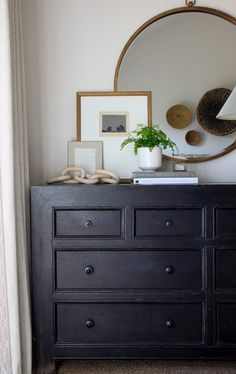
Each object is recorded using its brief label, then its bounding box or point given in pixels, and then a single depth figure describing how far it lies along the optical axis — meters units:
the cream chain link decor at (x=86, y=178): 2.27
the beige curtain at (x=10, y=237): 1.88
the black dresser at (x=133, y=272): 2.04
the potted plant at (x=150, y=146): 2.30
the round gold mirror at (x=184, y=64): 2.50
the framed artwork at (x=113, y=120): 2.52
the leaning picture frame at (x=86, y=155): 2.51
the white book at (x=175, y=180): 2.12
